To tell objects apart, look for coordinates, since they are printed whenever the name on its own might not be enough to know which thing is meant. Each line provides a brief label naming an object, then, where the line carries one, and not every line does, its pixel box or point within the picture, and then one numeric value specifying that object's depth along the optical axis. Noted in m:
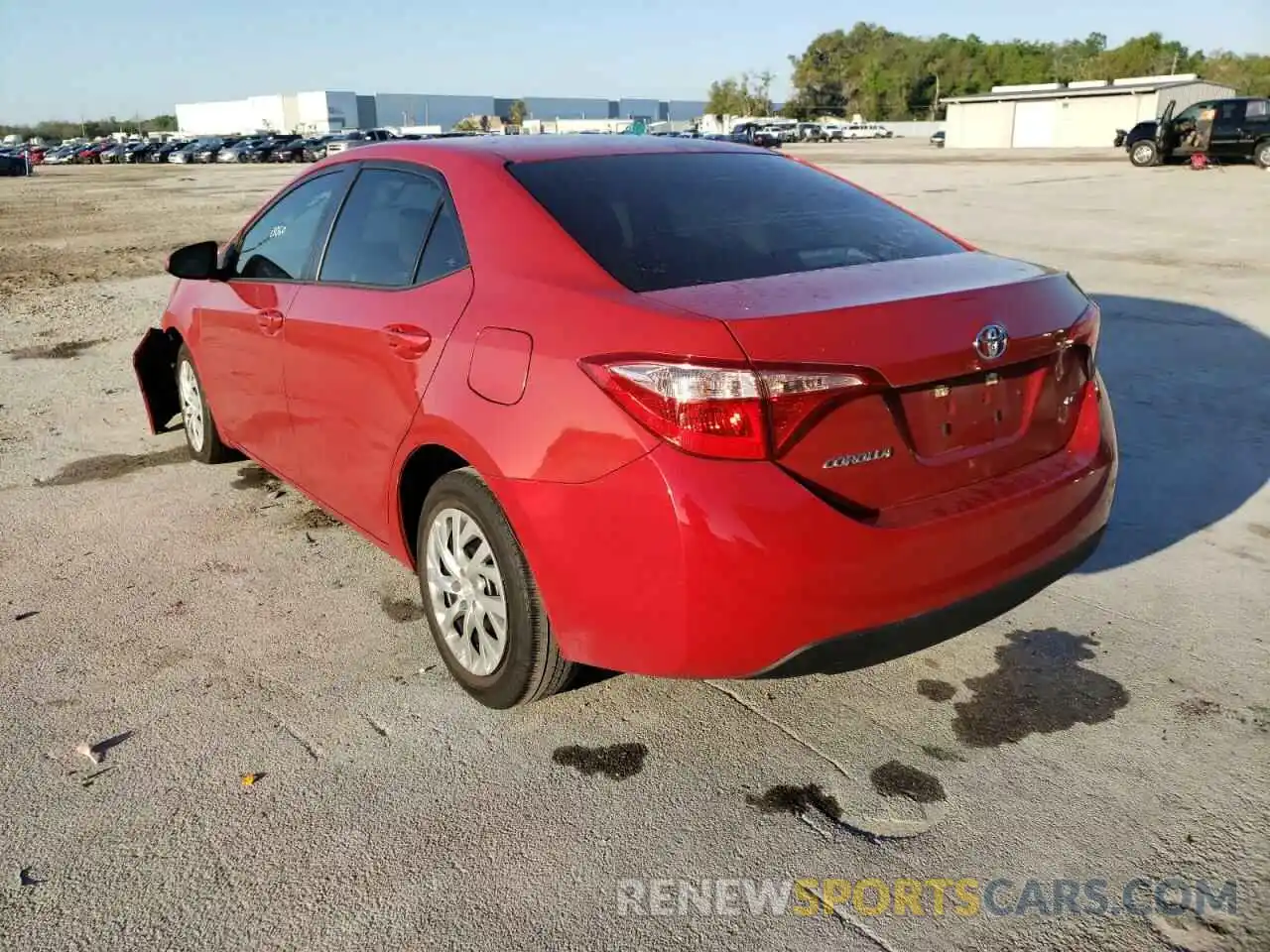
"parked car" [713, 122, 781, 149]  51.66
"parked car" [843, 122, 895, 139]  91.88
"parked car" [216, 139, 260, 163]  65.40
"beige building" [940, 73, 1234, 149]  59.44
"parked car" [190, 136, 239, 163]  66.94
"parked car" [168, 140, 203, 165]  67.50
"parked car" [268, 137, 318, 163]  62.16
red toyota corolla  2.39
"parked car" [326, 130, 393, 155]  60.62
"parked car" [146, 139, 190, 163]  70.43
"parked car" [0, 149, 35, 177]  48.56
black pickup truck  28.83
